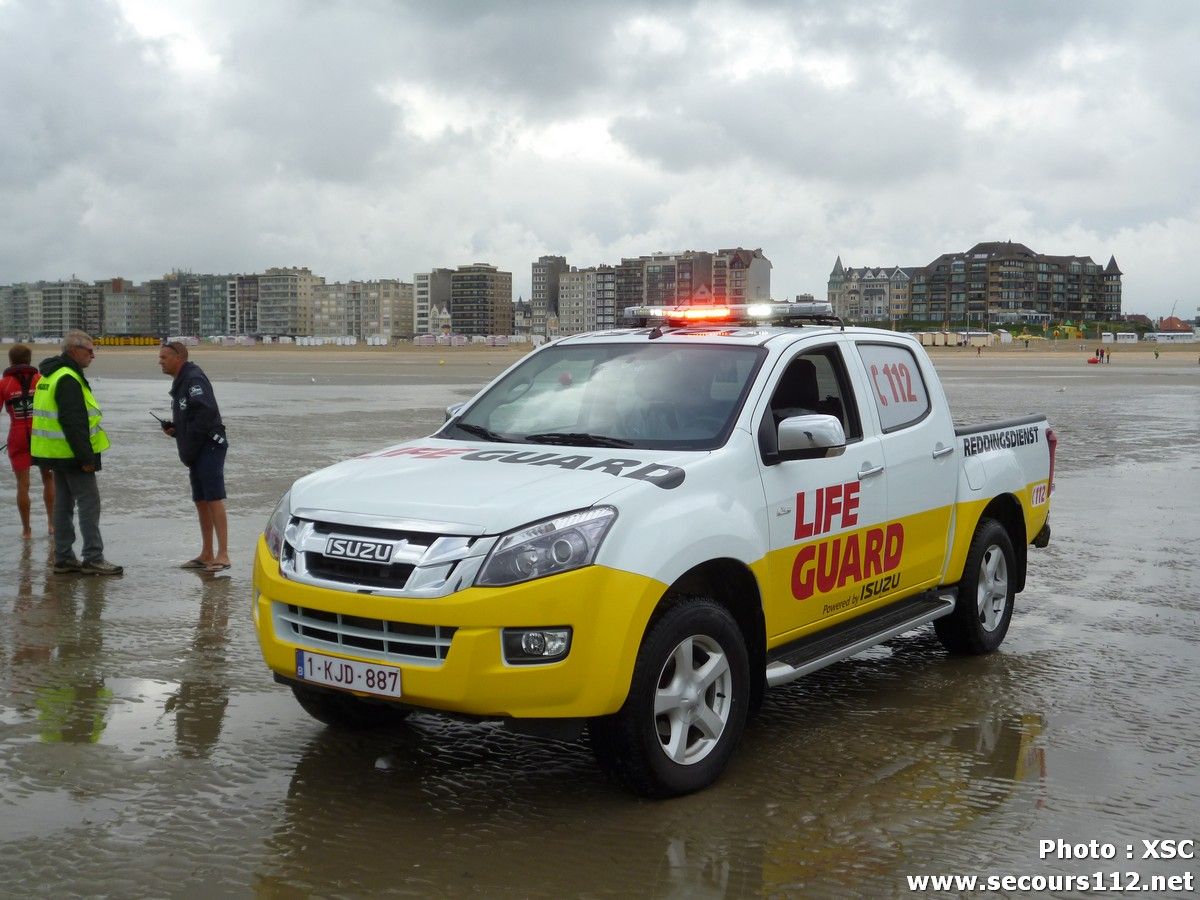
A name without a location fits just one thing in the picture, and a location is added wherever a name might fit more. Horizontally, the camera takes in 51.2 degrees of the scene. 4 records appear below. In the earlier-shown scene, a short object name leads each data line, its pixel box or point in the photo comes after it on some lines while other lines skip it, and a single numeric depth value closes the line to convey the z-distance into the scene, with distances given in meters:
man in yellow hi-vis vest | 9.05
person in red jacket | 10.94
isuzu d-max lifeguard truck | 4.35
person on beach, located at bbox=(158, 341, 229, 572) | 9.04
